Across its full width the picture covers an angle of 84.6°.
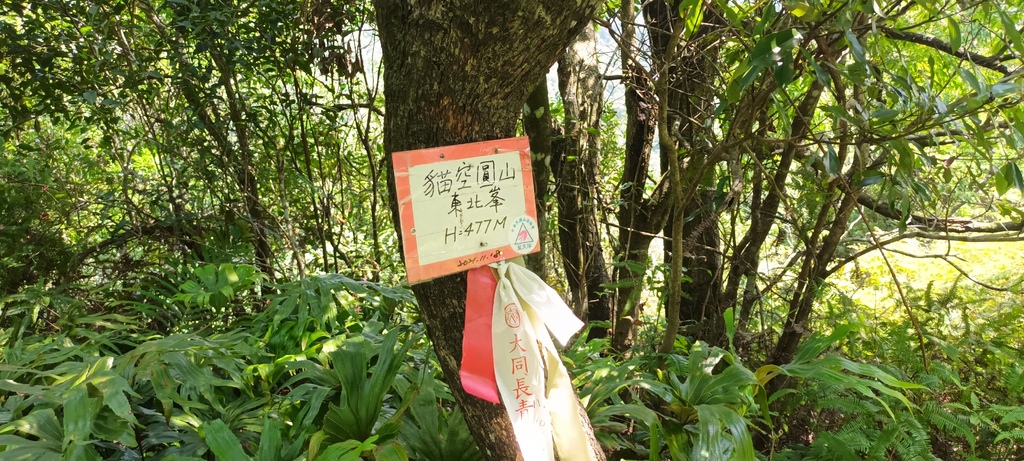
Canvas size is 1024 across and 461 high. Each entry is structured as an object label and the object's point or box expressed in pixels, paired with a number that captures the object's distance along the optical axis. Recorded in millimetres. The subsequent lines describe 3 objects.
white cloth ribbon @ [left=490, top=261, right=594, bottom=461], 1114
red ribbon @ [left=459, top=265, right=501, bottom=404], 1104
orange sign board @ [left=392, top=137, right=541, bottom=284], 997
